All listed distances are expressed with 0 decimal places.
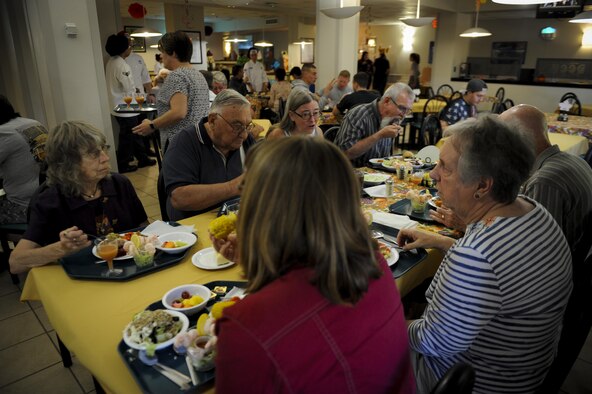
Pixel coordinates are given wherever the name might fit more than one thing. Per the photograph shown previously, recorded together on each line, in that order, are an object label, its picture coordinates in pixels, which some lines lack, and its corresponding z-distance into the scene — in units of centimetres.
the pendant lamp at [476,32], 802
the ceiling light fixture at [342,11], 481
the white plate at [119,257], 146
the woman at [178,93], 313
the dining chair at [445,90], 1010
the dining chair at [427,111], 684
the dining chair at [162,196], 219
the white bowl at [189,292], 115
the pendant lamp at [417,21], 588
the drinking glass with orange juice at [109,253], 138
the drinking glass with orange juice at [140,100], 476
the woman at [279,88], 661
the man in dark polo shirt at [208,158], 192
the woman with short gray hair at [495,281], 104
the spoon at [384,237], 166
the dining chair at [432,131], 421
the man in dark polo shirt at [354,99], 522
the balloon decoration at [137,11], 760
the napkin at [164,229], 170
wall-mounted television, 679
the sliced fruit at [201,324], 103
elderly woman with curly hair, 148
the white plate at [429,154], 301
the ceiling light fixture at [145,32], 773
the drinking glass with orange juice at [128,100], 469
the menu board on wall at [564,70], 1083
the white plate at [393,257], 147
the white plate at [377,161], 287
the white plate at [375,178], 247
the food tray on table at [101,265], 136
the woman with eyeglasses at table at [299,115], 261
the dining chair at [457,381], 78
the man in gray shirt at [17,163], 253
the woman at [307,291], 64
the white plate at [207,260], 144
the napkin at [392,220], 180
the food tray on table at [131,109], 419
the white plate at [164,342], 98
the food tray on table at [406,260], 144
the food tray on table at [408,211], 190
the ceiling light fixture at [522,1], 276
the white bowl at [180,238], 159
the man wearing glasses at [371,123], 299
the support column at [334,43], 610
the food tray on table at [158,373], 89
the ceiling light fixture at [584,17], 468
